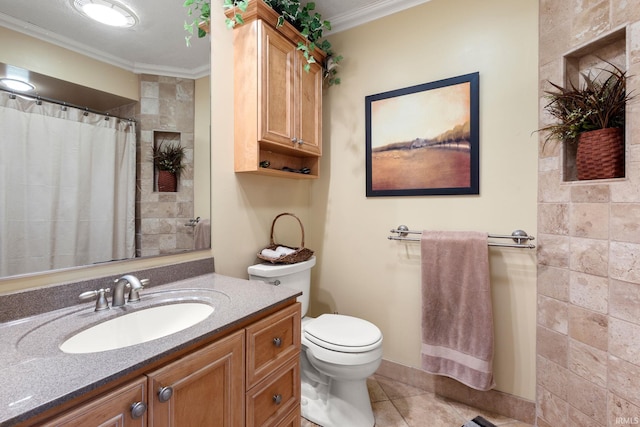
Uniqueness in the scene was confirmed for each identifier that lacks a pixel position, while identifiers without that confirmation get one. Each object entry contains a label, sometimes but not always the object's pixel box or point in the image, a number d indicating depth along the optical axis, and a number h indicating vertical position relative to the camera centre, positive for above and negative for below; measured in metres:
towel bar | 1.50 -0.13
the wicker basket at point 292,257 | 1.67 -0.27
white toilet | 1.43 -0.76
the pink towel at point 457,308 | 1.55 -0.54
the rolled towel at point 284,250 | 1.75 -0.24
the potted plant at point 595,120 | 1.20 +0.42
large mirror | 0.95 +0.51
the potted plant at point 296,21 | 1.45 +1.09
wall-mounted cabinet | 1.53 +0.69
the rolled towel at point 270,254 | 1.71 -0.25
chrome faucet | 1.00 -0.27
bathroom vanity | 0.58 -0.39
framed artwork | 1.68 +0.47
